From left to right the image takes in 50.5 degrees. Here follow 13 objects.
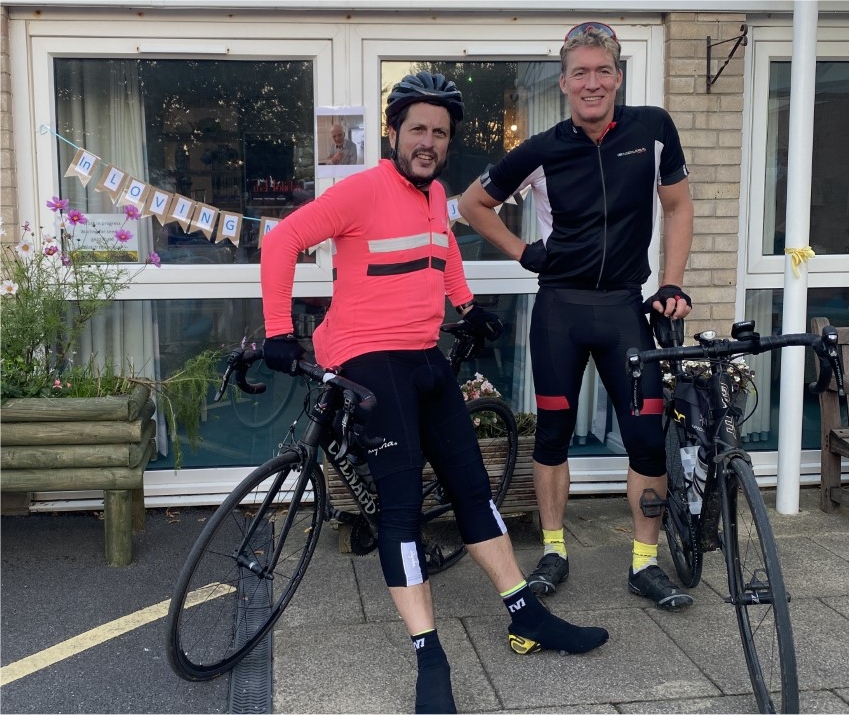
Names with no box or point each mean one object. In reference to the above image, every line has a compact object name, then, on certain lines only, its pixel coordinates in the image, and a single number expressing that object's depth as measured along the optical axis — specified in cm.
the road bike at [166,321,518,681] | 289
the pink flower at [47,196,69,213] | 437
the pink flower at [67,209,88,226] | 438
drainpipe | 449
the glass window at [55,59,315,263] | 477
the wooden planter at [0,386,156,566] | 399
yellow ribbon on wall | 460
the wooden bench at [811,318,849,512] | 477
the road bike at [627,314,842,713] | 269
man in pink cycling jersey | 288
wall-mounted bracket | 467
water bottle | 329
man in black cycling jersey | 355
